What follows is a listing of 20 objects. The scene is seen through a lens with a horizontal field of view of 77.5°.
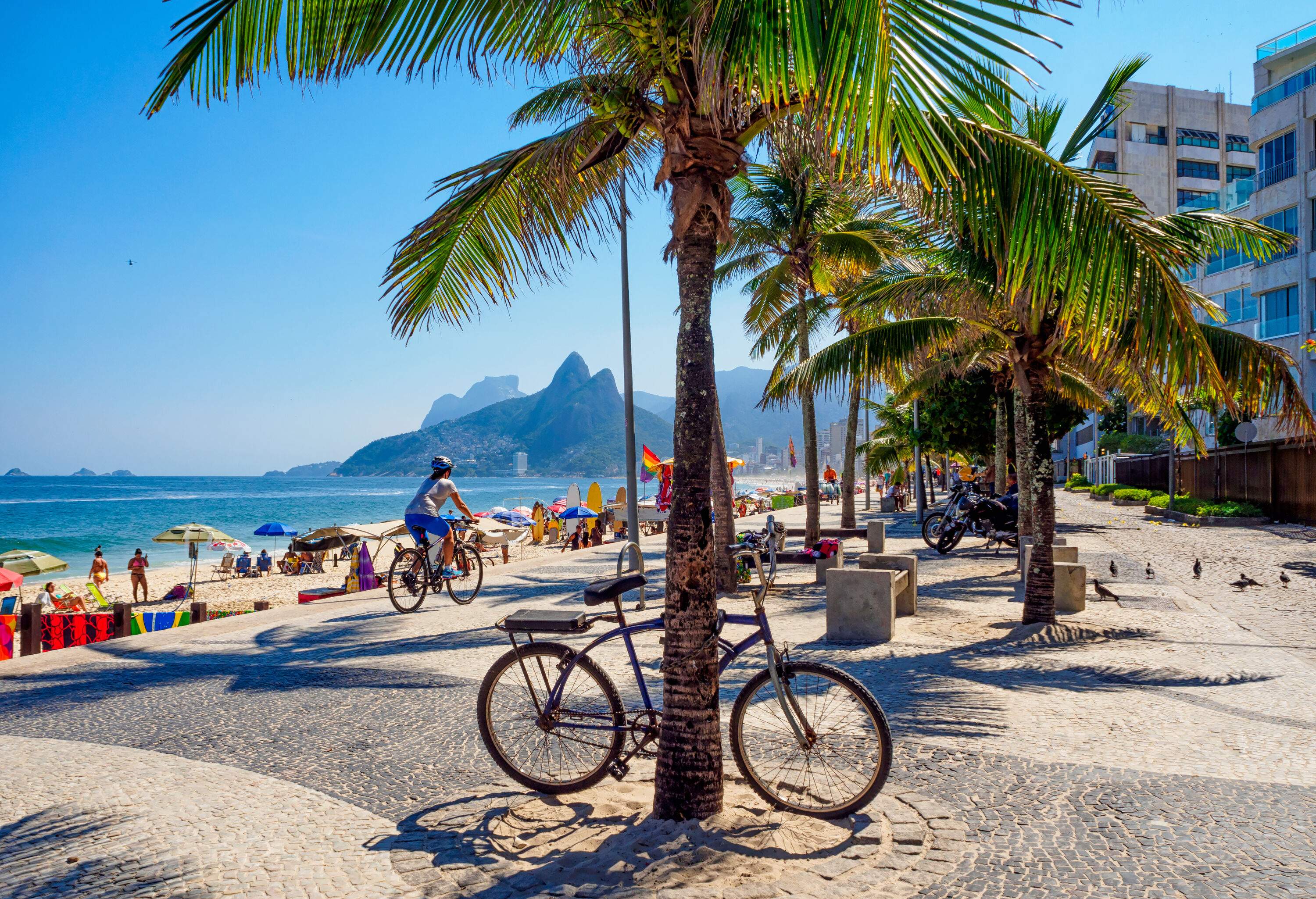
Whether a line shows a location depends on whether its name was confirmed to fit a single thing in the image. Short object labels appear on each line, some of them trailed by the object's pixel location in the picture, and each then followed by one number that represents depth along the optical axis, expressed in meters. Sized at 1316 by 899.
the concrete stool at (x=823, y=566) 11.64
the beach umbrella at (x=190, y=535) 25.05
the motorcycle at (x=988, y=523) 16.97
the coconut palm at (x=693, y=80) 2.62
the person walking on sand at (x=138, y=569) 23.34
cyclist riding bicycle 9.86
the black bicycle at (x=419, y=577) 10.17
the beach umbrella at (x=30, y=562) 20.41
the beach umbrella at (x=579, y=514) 32.78
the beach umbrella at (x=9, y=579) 15.00
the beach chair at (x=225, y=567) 33.41
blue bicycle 3.52
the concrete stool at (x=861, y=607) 7.96
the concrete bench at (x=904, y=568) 9.49
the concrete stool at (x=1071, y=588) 9.15
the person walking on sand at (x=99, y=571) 24.78
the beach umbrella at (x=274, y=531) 33.81
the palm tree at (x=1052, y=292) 3.82
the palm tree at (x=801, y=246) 14.43
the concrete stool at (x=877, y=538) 15.03
